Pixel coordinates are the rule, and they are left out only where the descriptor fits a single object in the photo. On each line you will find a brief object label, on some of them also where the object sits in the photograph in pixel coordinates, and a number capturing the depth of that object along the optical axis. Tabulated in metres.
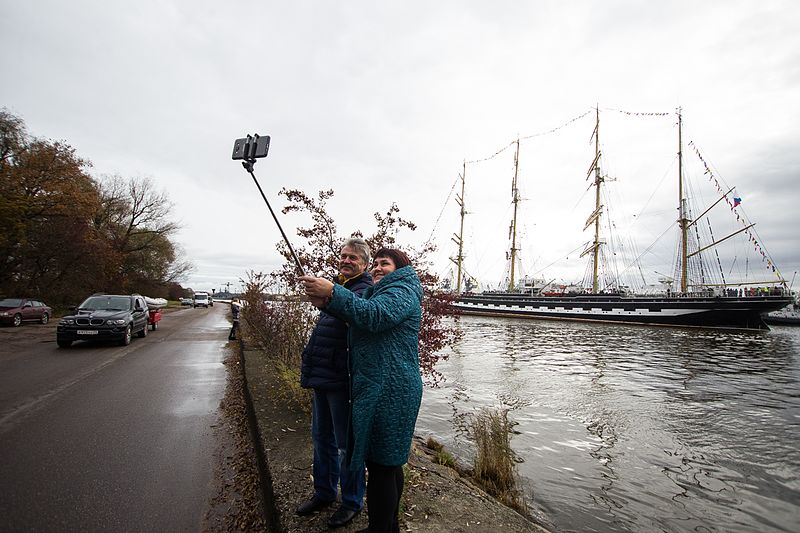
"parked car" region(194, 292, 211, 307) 57.84
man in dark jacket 2.72
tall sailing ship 34.69
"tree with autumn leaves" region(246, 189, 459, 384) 6.34
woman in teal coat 2.08
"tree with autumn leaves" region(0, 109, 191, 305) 23.11
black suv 11.19
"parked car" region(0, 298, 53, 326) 17.17
